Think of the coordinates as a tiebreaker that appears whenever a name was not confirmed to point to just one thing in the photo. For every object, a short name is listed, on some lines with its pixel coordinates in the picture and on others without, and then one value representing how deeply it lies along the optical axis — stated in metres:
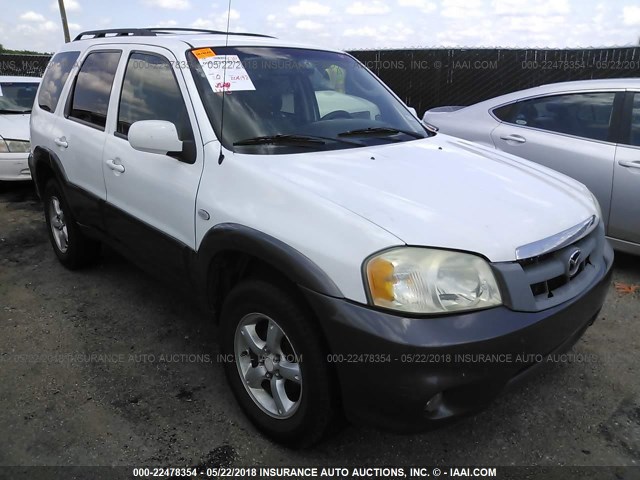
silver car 4.01
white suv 1.87
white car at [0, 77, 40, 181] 6.68
